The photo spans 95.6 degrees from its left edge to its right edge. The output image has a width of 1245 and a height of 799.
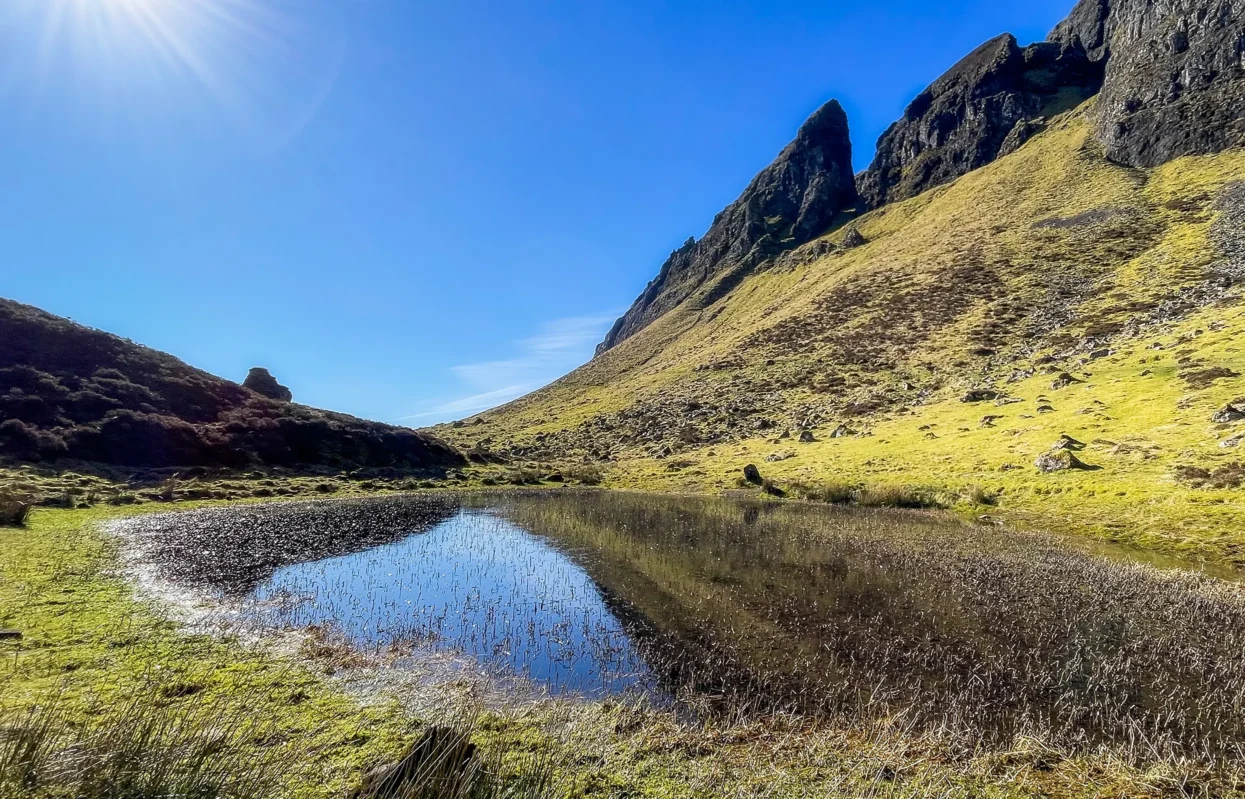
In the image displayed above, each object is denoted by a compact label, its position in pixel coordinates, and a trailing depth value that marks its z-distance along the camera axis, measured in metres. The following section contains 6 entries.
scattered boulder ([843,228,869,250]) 175.79
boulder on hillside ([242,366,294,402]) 102.38
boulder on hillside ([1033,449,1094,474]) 36.66
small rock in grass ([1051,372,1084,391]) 58.97
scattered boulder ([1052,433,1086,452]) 39.66
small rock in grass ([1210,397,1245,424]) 34.52
